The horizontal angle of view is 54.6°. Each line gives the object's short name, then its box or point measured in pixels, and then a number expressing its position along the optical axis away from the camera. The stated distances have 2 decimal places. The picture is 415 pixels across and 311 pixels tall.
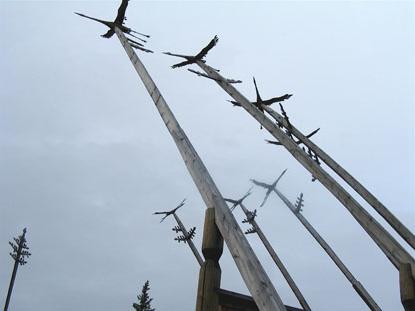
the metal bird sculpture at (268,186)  20.02
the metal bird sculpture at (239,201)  20.81
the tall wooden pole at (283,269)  12.48
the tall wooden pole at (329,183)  4.56
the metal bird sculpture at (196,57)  8.28
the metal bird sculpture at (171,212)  21.07
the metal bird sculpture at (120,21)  7.02
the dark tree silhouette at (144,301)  40.22
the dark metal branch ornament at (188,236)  20.23
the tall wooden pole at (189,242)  18.40
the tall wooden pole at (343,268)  10.36
